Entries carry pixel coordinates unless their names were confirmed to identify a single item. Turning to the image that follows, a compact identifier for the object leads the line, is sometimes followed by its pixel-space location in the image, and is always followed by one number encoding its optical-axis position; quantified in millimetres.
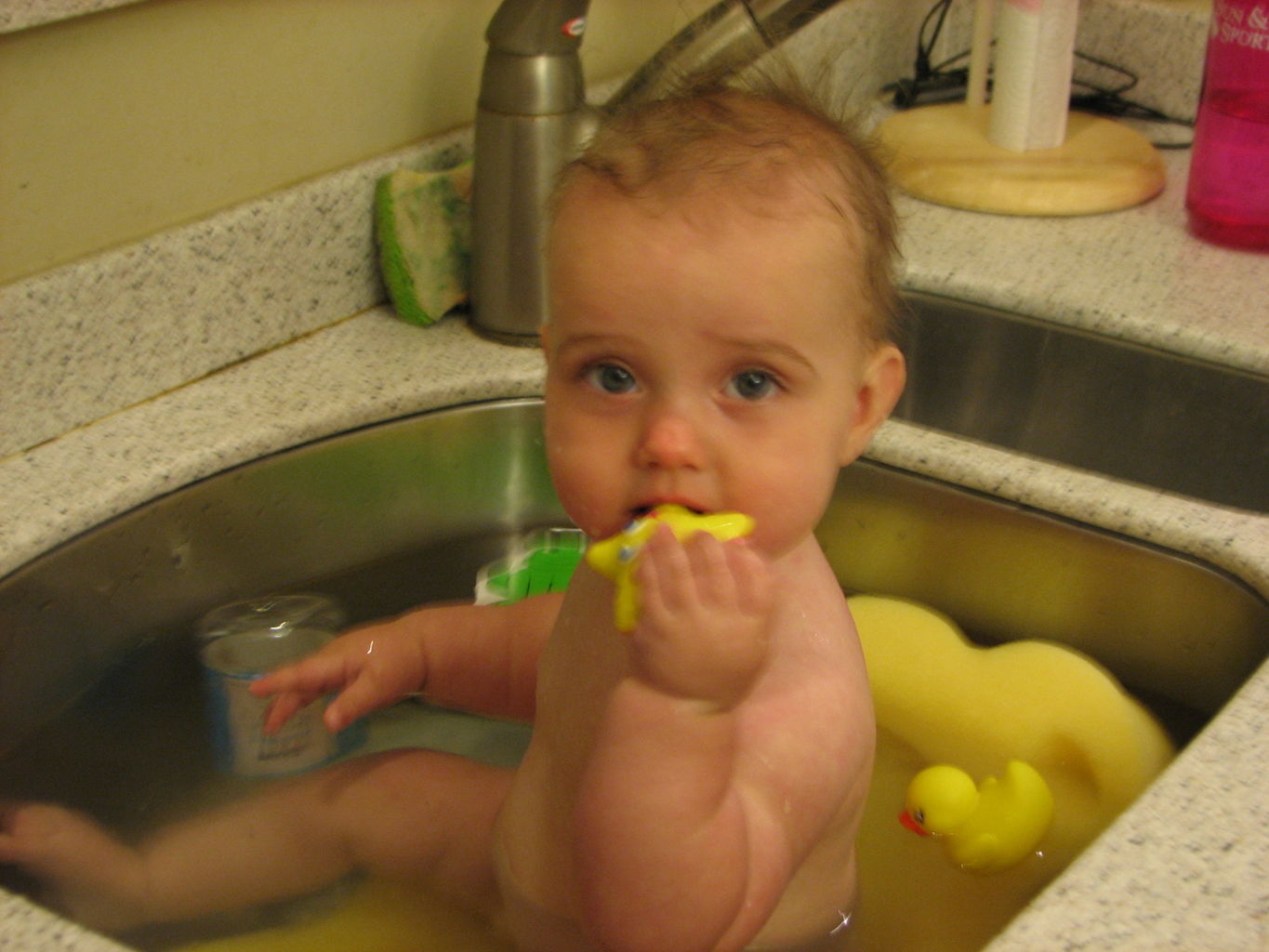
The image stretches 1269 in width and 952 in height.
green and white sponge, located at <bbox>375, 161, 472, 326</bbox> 1126
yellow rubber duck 833
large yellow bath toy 870
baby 632
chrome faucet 1053
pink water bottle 1232
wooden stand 1331
